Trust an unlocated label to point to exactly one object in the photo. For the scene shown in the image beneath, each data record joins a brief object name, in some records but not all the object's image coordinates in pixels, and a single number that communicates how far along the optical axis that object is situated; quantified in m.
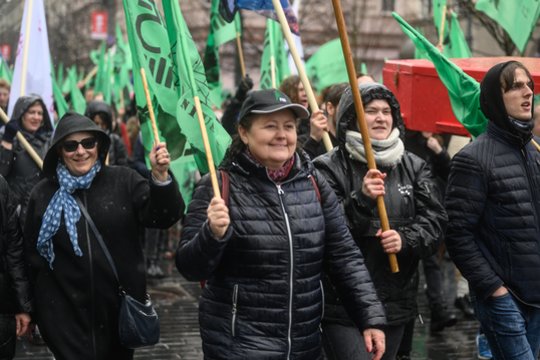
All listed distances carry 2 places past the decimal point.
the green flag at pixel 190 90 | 5.71
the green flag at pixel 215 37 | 10.03
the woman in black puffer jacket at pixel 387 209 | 5.60
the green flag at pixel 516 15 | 8.36
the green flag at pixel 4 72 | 12.58
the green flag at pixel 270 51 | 10.48
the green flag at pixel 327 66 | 12.32
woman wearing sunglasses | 5.74
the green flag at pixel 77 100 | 14.15
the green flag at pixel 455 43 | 10.99
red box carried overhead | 8.10
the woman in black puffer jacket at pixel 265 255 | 4.75
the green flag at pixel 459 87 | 6.60
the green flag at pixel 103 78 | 16.59
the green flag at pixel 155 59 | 6.41
